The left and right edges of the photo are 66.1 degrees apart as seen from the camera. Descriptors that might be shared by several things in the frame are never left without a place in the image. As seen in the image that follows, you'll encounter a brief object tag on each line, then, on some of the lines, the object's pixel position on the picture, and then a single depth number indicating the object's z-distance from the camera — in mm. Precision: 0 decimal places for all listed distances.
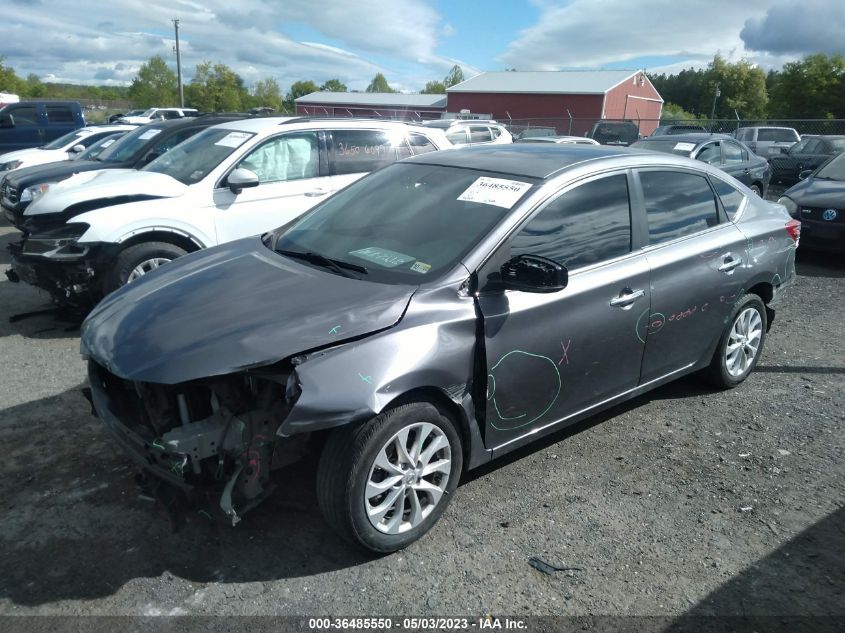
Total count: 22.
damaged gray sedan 2758
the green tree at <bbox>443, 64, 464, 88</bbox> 114812
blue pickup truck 16500
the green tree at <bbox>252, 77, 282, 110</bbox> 95562
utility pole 52409
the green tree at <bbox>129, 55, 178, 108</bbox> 72625
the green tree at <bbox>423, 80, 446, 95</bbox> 121588
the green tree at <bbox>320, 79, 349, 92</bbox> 115475
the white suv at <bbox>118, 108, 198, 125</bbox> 28066
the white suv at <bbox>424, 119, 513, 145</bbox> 17797
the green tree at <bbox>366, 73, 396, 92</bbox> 126125
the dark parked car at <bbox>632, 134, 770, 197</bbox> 11898
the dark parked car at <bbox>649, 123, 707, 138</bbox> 24344
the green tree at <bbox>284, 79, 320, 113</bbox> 110025
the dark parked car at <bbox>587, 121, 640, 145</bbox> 23531
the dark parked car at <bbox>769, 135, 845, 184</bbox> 18906
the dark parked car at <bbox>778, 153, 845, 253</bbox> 8852
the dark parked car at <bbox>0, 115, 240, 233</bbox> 9234
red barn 46812
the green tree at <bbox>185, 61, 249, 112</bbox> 72938
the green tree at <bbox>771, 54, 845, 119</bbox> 54188
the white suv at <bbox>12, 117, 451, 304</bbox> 5629
